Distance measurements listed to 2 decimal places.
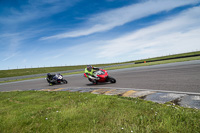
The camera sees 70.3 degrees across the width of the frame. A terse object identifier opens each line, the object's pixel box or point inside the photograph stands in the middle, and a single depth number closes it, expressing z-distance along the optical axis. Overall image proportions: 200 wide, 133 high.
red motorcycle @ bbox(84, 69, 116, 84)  11.65
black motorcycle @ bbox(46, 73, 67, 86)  15.28
